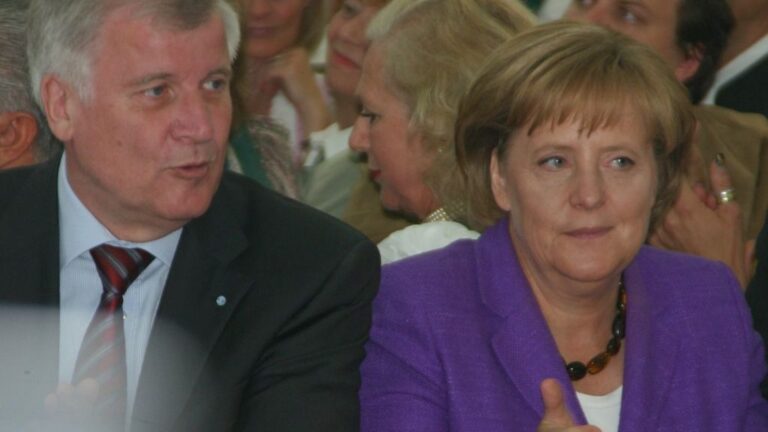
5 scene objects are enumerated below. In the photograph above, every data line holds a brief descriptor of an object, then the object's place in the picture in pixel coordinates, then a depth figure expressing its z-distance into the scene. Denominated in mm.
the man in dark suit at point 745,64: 9016
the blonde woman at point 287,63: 10453
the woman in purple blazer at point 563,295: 6285
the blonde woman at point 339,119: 9680
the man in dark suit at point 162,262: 6035
